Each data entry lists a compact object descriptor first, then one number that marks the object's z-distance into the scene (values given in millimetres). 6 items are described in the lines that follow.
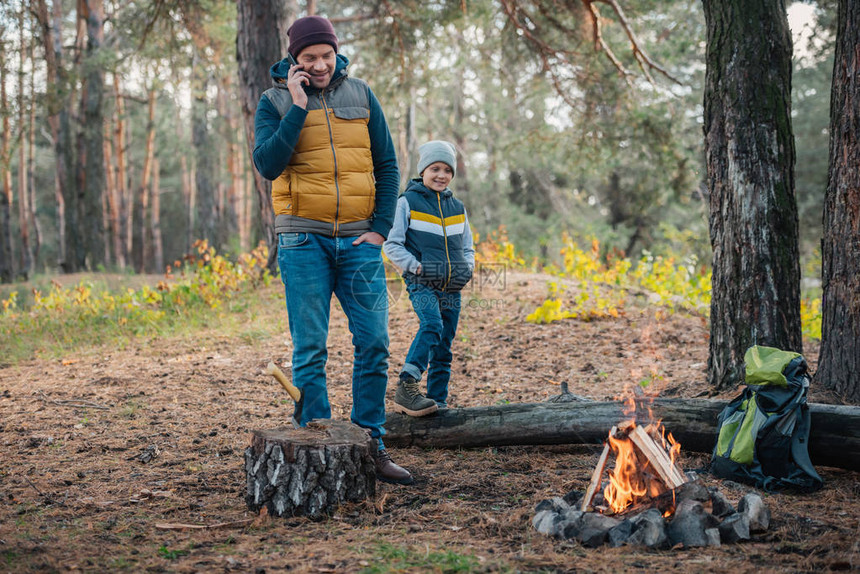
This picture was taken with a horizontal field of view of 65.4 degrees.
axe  3291
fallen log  4039
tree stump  3188
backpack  3525
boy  4477
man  3469
